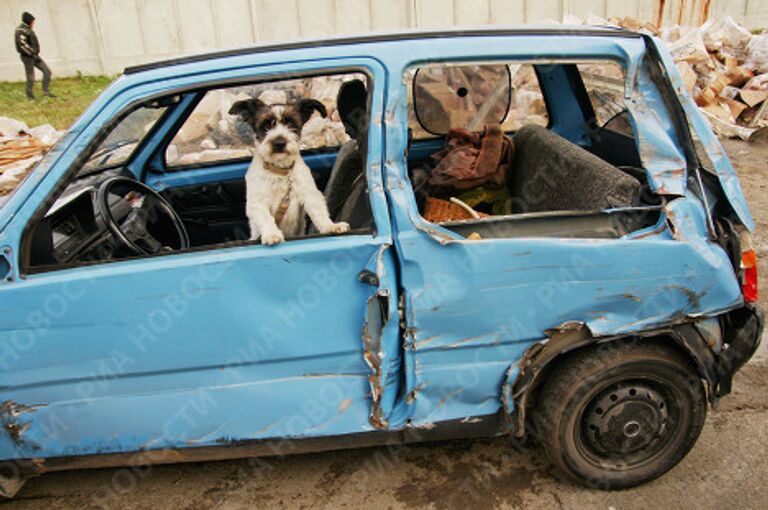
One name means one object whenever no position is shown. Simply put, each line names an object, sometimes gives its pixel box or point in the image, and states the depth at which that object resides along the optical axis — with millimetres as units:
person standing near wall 12625
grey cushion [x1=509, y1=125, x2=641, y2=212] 2457
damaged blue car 2178
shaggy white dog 2740
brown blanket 2988
